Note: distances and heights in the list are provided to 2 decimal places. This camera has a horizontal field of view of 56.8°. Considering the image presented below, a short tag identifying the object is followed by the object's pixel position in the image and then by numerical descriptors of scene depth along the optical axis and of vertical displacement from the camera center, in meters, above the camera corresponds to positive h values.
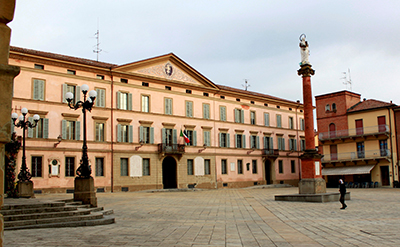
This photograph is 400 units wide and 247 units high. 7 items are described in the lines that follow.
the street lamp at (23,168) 18.97 -0.08
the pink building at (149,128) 29.95 +3.55
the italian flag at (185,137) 37.16 +2.52
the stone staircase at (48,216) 10.18 -1.48
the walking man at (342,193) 15.31 -1.43
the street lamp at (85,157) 14.08 +0.29
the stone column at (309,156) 20.38 +0.19
